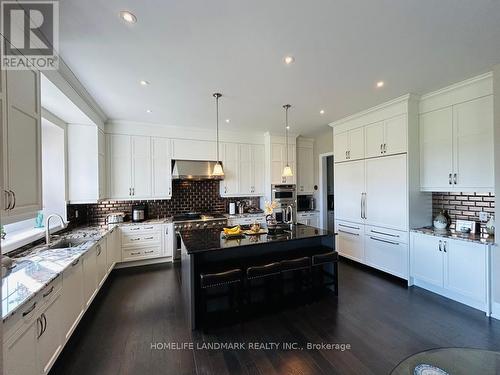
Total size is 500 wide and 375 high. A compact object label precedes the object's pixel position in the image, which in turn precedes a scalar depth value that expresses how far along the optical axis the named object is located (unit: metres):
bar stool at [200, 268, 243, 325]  2.31
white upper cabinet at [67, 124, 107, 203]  3.60
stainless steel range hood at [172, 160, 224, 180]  4.70
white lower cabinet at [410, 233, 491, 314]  2.68
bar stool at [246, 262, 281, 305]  2.51
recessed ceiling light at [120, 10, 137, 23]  1.69
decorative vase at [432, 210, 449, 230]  3.31
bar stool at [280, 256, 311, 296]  2.74
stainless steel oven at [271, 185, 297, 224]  5.41
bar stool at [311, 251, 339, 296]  2.90
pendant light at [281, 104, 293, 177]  3.49
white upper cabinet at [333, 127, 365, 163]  4.12
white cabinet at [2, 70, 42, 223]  1.51
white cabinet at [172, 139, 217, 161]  4.81
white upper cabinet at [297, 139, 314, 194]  5.86
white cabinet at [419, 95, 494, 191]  2.82
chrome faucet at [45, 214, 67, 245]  2.69
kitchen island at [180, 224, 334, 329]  2.45
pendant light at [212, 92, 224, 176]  3.21
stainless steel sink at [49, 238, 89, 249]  2.95
